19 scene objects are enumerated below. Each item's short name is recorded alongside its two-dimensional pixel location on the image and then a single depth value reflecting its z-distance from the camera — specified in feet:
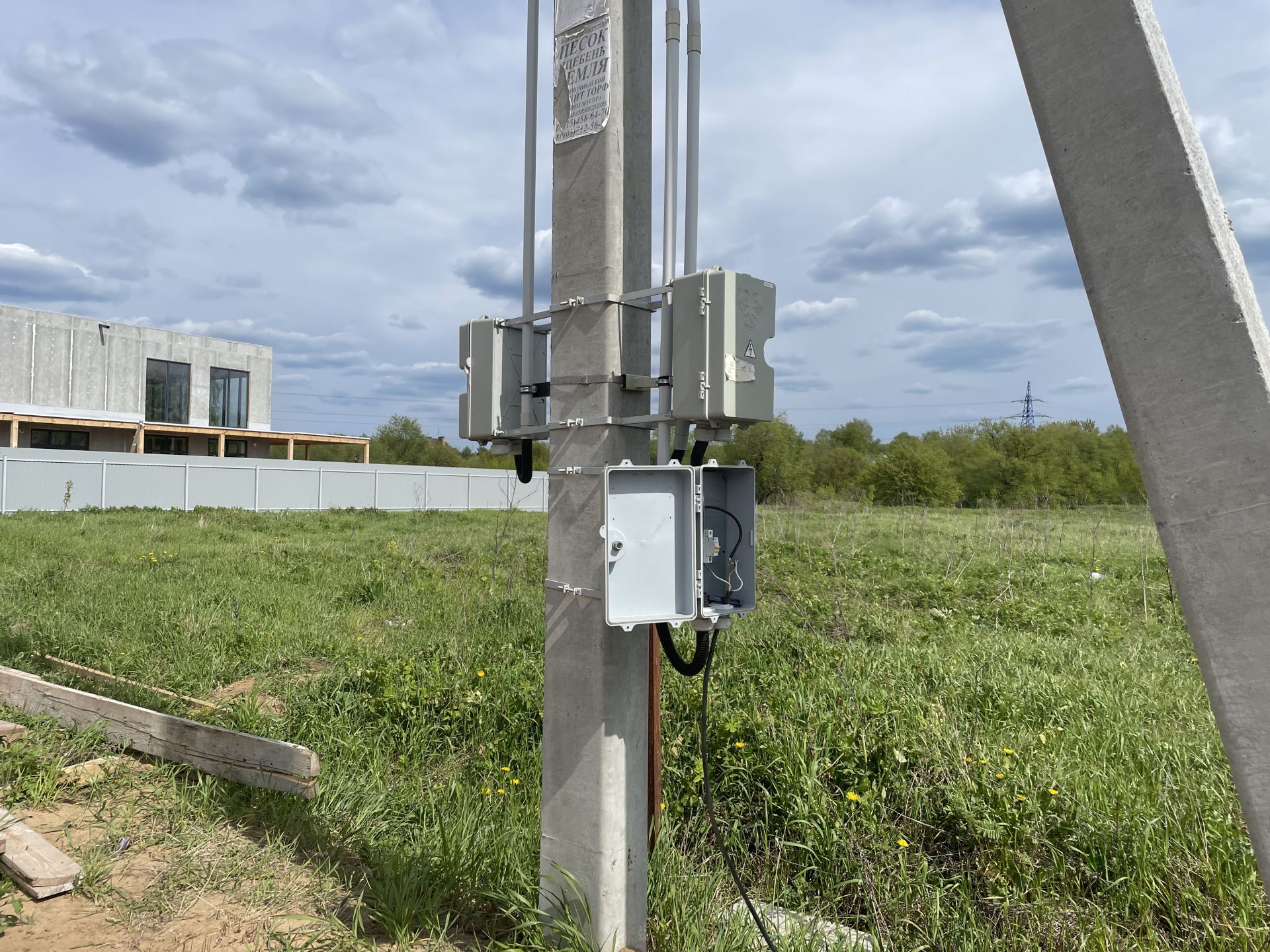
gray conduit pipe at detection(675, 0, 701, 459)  8.45
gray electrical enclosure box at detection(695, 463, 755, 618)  8.57
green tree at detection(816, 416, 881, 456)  242.17
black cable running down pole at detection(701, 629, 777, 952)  8.61
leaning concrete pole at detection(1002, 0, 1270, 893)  4.61
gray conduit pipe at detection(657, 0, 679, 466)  8.52
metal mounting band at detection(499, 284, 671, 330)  8.32
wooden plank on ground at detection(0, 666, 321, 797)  12.26
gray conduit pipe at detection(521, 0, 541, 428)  9.52
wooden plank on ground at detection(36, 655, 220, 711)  16.66
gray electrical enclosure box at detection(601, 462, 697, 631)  7.83
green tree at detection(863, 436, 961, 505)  152.25
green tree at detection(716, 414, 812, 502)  147.95
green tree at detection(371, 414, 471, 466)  197.57
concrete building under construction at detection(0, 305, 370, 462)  96.37
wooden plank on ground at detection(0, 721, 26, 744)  13.85
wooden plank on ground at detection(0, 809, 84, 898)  9.90
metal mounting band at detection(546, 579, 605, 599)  8.23
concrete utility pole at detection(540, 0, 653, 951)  8.21
